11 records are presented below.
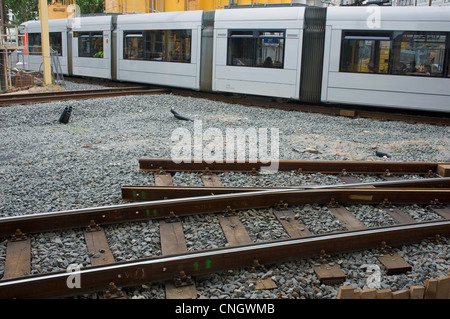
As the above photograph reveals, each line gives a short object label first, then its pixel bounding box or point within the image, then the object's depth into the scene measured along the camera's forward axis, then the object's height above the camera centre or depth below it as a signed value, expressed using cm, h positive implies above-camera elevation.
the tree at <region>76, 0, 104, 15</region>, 4881 +545
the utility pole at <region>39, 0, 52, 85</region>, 1948 +82
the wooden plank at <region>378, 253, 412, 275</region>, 439 -186
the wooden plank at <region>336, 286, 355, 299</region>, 334 -160
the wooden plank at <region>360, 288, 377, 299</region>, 334 -161
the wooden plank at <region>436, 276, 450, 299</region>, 345 -160
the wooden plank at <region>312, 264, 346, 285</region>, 418 -187
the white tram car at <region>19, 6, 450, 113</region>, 1325 +36
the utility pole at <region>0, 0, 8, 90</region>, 2226 -96
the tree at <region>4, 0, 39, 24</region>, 5162 +524
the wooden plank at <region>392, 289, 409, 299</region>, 341 -164
